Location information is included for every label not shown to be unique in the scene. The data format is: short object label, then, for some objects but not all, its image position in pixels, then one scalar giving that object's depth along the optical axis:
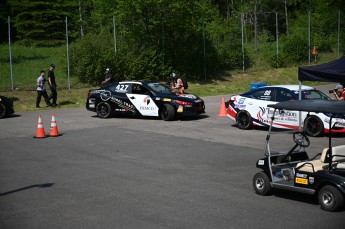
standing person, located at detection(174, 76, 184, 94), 25.75
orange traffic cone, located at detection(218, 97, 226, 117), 21.27
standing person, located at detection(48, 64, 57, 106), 23.84
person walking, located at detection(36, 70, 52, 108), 23.77
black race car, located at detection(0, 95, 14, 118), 21.31
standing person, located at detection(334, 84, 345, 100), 19.72
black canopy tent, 12.28
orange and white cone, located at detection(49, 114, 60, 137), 16.67
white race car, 15.83
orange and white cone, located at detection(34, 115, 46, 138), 16.53
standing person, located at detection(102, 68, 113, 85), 24.73
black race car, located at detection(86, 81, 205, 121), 19.88
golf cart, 8.40
